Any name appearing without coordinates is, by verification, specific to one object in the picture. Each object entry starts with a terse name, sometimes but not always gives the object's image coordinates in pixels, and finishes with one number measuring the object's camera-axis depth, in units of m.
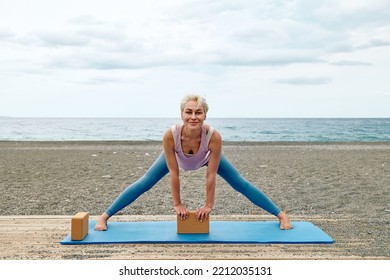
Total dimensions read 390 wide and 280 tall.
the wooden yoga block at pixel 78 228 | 4.12
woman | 4.06
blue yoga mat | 4.10
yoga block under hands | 4.35
